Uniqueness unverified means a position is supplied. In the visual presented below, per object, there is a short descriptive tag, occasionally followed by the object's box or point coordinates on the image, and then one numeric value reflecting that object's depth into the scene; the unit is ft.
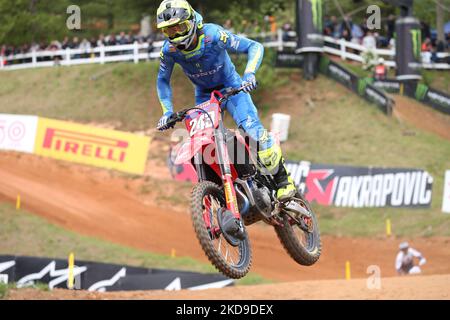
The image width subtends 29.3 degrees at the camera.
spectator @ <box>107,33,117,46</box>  120.47
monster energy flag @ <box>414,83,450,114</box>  98.99
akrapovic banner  79.46
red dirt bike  29.22
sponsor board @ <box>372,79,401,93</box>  102.73
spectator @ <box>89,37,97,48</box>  122.42
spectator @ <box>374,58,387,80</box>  103.19
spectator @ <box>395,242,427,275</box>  66.54
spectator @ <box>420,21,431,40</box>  110.01
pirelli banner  94.58
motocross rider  29.66
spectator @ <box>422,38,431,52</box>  106.83
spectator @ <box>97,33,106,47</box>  120.94
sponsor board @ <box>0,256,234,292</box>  57.06
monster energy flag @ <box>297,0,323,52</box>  100.83
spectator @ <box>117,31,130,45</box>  118.10
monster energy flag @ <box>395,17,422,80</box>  97.19
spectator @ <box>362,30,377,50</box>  106.63
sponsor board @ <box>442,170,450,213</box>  74.93
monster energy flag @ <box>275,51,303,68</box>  108.88
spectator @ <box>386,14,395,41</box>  111.96
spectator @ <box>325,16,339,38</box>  110.52
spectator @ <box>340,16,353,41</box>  110.01
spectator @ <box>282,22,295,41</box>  109.70
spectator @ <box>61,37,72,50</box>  124.67
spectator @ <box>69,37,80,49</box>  124.75
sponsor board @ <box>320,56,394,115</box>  98.84
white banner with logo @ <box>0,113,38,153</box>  99.86
